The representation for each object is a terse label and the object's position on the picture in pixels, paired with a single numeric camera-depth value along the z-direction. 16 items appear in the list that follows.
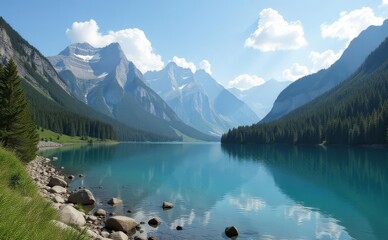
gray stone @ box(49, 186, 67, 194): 40.94
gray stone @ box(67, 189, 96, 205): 37.50
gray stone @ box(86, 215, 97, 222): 30.92
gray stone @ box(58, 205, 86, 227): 22.92
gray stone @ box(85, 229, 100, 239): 22.41
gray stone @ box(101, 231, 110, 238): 25.64
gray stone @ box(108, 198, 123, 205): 39.41
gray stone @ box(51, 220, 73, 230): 12.98
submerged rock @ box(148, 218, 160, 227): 31.92
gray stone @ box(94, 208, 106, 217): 33.50
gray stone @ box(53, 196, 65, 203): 33.93
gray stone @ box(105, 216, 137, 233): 28.88
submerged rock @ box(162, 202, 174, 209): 39.52
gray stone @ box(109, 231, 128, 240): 25.06
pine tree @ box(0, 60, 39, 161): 48.81
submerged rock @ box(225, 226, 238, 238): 29.38
